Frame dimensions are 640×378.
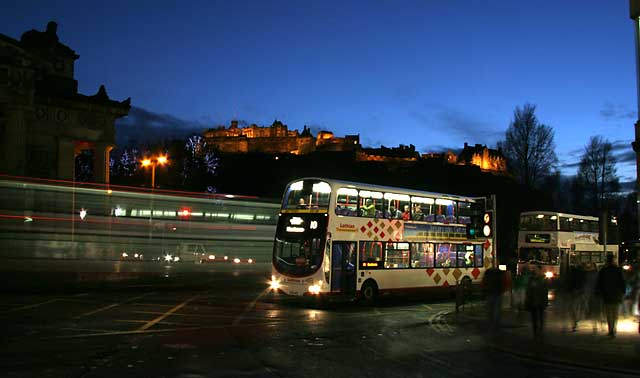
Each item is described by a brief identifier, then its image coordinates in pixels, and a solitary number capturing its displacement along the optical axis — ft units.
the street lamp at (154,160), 114.19
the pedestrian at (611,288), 45.52
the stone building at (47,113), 137.80
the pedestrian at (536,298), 45.65
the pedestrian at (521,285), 49.49
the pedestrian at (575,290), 52.95
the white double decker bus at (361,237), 69.31
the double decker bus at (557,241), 118.93
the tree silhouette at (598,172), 194.90
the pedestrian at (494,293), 51.11
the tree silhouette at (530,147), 178.81
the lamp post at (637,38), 72.53
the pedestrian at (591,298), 53.85
